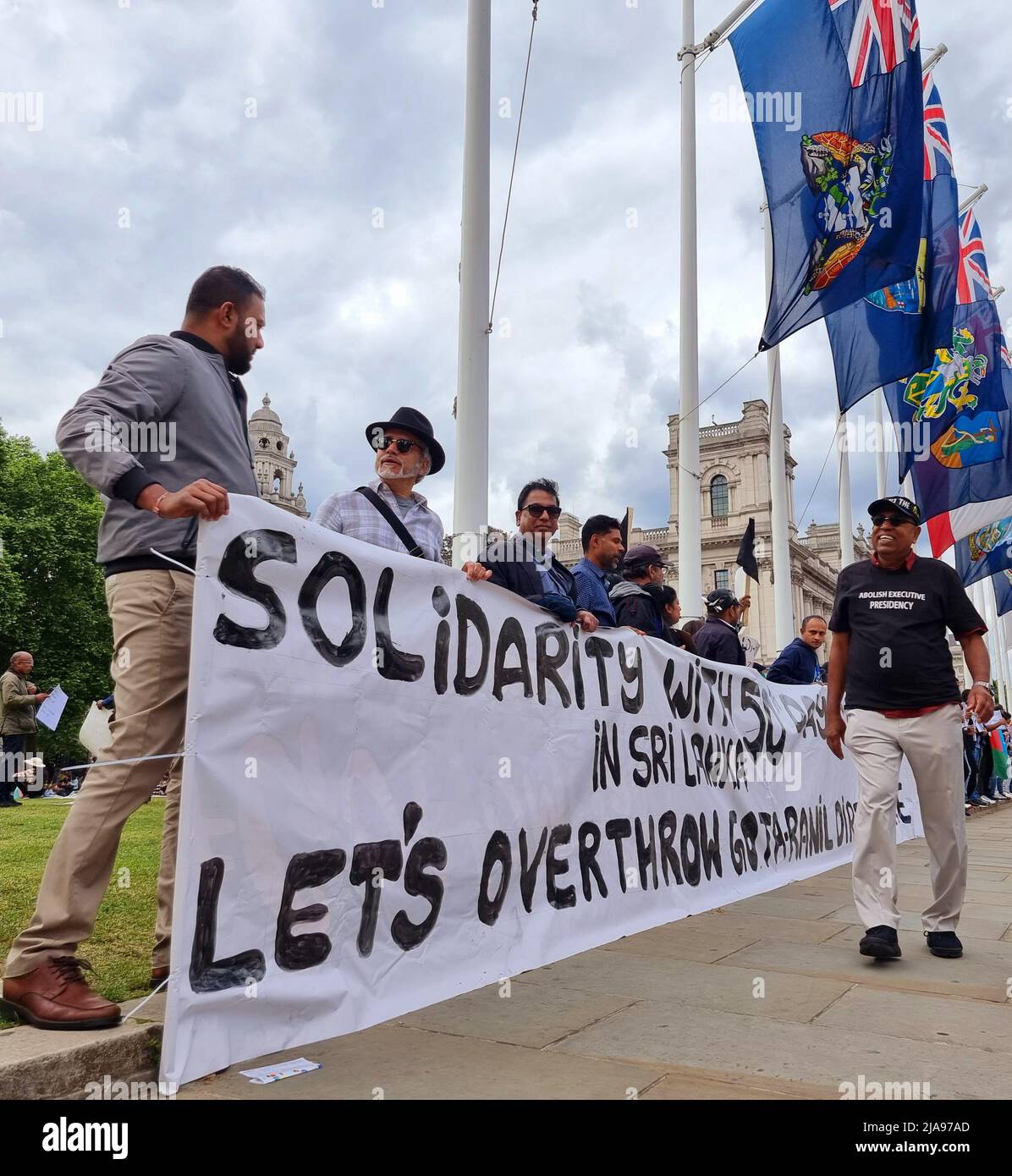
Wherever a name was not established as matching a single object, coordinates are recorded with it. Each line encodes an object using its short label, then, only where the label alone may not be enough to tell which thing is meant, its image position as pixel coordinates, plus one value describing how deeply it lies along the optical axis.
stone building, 59.69
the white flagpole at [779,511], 15.49
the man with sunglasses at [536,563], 4.78
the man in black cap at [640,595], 6.35
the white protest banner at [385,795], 2.79
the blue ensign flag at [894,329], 11.65
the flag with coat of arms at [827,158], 9.07
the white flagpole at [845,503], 21.91
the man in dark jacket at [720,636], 7.51
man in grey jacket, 2.70
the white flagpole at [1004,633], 33.41
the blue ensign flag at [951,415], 14.12
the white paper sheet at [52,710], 10.02
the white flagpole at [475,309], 6.36
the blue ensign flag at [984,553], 19.14
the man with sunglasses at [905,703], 4.59
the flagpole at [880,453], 23.48
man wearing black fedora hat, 4.37
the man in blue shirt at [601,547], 6.09
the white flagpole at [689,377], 11.78
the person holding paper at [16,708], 11.67
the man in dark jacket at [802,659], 8.79
